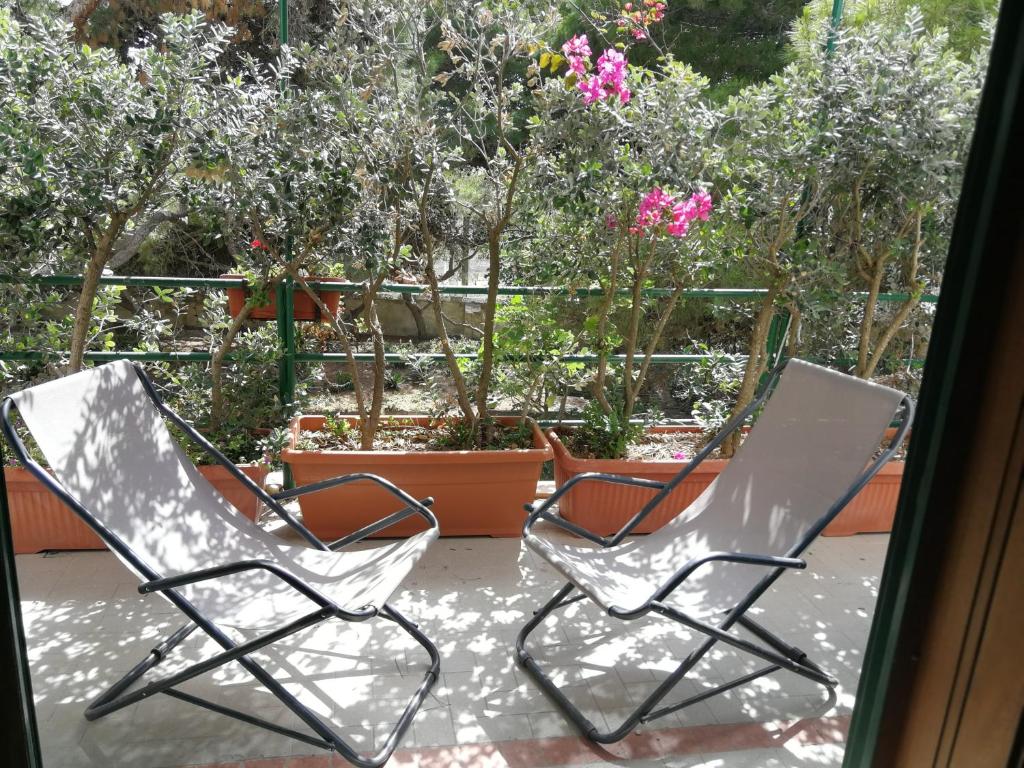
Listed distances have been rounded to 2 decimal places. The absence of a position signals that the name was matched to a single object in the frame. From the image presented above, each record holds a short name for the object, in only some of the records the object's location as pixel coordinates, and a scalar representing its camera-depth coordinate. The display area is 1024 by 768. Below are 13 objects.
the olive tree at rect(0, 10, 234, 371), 2.79
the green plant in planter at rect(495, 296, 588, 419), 3.56
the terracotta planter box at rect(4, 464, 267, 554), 3.06
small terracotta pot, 3.17
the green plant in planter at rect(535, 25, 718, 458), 3.09
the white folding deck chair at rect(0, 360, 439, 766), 2.03
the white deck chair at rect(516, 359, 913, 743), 2.21
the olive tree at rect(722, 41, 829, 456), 3.21
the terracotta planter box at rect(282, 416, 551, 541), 3.25
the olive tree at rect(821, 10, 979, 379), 2.90
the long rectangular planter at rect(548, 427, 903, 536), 3.45
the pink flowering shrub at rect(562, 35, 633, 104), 3.04
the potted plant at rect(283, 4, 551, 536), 3.08
